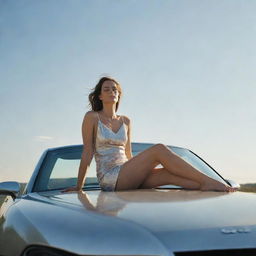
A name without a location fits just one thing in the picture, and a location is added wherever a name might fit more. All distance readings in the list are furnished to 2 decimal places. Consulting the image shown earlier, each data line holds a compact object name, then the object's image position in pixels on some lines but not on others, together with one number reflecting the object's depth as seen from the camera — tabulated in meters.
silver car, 1.61
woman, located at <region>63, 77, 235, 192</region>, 3.40
